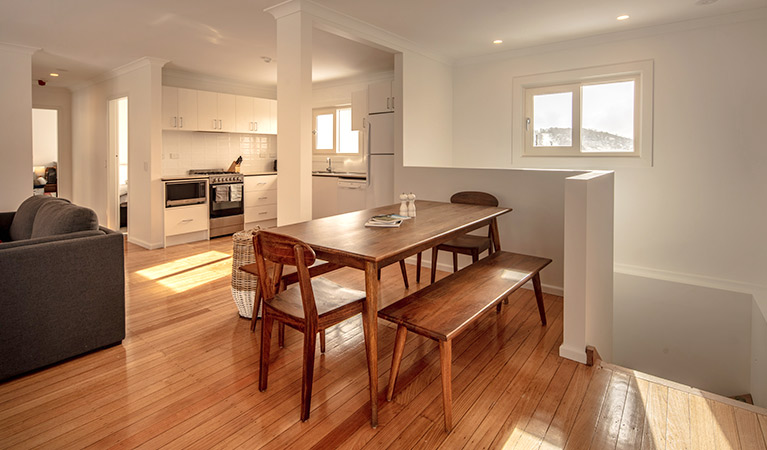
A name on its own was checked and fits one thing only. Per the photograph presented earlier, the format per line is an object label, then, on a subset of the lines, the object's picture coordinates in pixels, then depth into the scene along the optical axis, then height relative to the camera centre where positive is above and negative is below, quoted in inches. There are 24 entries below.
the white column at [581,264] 97.2 -14.9
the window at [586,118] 167.8 +36.7
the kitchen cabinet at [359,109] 218.4 +48.8
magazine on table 99.0 -4.7
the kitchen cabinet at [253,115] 263.0 +55.6
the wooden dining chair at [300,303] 71.7 -19.6
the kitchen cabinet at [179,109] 228.7 +51.7
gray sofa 86.8 -20.3
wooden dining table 73.6 -7.5
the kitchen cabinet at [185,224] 224.6 -12.3
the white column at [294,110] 136.6 +30.7
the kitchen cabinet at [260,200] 260.7 +1.0
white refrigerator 198.5 +20.9
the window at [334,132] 274.7 +46.9
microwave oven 223.3 +4.9
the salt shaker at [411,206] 115.2 -1.2
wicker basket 120.0 -21.8
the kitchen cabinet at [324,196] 247.3 +3.3
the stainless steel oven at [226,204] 243.4 -1.5
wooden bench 72.7 -20.6
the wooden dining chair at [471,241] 133.0 -12.9
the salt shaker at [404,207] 115.6 -1.5
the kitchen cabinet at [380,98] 196.5 +49.2
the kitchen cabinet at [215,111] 244.5 +53.9
